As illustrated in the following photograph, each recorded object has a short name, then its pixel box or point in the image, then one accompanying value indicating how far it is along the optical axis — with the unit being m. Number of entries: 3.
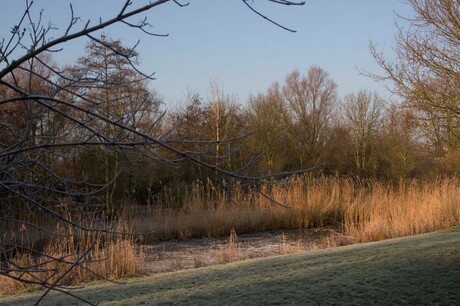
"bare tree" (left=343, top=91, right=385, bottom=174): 26.36
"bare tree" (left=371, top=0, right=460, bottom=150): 11.83
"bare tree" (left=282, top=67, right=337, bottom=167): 25.72
